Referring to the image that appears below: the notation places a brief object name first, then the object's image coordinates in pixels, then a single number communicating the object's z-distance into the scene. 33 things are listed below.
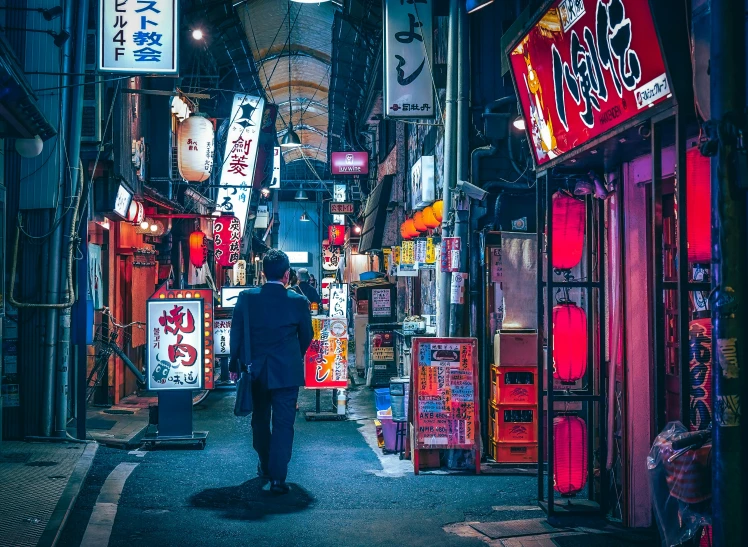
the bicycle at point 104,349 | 14.80
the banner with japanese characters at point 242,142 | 24.83
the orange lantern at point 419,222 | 16.30
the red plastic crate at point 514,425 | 11.18
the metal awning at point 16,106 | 7.73
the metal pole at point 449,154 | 11.25
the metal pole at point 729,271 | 4.54
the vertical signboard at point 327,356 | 13.96
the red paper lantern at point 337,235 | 46.97
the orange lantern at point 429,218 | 14.49
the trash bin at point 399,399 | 11.43
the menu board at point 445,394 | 10.40
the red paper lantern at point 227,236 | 26.12
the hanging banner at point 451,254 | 11.16
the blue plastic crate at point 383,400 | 12.33
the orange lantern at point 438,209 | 13.54
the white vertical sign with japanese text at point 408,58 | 14.61
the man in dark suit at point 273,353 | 8.79
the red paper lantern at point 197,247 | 24.23
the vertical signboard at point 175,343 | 11.64
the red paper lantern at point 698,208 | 5.42
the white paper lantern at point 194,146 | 19.38
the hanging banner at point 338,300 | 27.17
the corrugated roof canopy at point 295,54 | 23.14
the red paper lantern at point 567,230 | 8.52
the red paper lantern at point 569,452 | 8.52
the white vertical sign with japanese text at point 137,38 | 11.88
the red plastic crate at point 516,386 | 11.17
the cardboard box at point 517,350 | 11.12
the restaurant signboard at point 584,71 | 5.48
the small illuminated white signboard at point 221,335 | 17.38
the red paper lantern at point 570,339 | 8.56
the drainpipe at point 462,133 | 11.10
